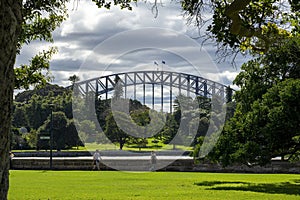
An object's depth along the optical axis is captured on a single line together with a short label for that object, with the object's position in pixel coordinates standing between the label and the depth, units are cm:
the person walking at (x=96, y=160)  2889
